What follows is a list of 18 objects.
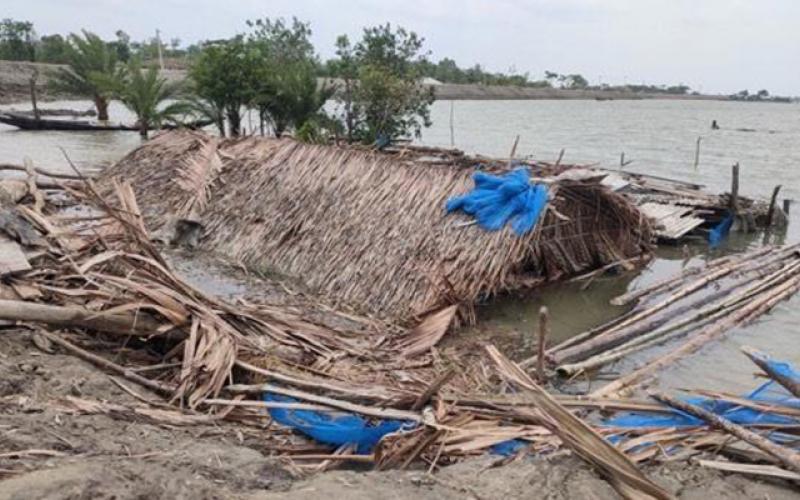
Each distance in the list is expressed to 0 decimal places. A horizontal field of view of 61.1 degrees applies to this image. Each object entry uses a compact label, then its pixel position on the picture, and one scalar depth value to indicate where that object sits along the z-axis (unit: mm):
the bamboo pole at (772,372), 3805
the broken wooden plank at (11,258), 4836
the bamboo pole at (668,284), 8703
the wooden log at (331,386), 4395
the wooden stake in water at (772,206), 13914
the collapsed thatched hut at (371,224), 7516
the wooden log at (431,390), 3970
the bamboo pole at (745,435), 3386
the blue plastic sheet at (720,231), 13172
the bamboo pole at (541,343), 4887
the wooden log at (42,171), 8814
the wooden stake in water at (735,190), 13067
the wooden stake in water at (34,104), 27462
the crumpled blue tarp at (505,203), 7715
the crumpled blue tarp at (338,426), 4184
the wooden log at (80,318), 4328
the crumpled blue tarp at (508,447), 3777
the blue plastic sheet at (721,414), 3996
